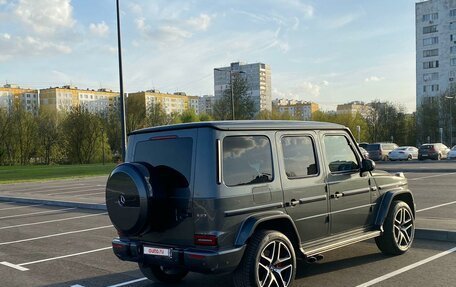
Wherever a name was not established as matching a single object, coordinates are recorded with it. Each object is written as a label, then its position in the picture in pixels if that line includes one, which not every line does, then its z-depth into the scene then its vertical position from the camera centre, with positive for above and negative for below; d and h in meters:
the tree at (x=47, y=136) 70.31 +0.19
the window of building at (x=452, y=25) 93.12 +20.39
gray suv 4.77 -0.74
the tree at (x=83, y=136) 70.31 +0.12
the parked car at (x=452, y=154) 44.32 -2.54
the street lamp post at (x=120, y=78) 16.94 +2.11
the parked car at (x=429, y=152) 43.41 -2.25
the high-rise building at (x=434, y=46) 93.51 +16.87
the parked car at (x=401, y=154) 44.81 -2.45
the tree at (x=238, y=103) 53.31 +3.47
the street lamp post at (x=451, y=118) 68.28 +1.31
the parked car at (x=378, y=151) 44.72 -2.09
